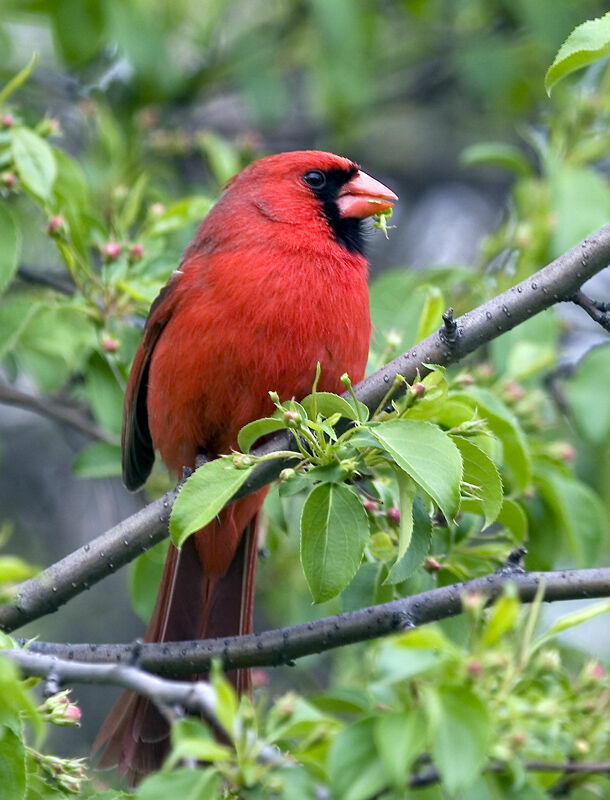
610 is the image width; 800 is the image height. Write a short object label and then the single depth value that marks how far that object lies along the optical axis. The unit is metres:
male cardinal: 5.99
